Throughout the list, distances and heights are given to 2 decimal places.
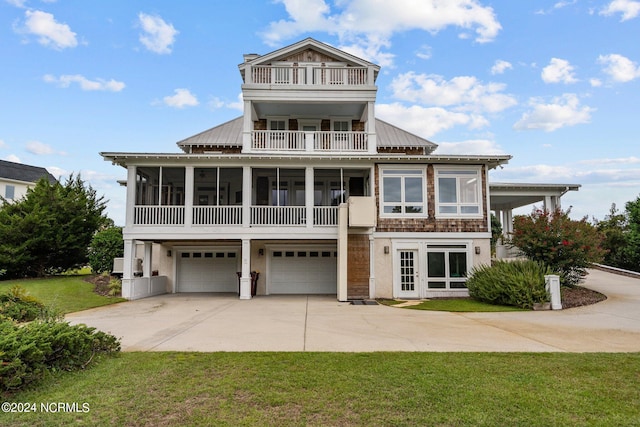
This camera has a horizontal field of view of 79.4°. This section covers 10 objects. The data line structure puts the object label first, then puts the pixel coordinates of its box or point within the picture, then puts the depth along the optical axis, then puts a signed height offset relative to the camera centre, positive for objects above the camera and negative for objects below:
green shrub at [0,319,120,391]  4.38 -1.37
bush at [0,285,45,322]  9.25 -1.57
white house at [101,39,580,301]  15.23 +1.41
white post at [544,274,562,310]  11.78 -1.41
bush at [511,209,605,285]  13.65 +0.06
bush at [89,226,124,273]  17.11 -0.28
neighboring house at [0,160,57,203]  36.69 +6.33
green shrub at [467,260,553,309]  12.02 -1.30
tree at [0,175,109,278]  16.47 +0.70
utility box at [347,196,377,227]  14.54 +1.19
